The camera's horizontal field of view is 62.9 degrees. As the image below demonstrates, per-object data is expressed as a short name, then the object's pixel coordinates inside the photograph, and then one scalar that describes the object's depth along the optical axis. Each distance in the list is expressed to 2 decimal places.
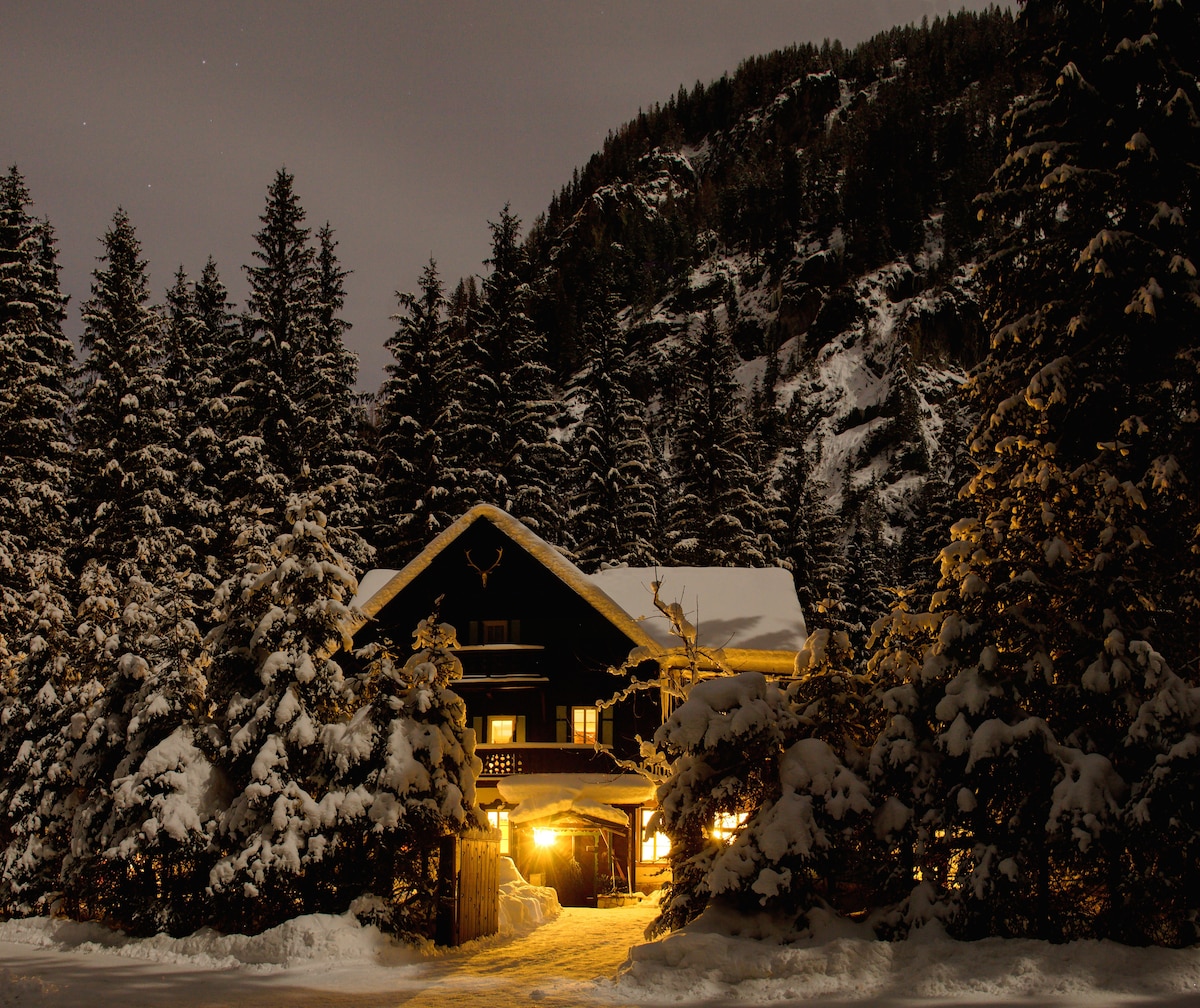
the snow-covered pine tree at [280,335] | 37.66
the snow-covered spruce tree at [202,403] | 36.22
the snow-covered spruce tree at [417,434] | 39.72
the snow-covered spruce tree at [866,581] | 52.94
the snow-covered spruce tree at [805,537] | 51.03
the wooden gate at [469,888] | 16.34
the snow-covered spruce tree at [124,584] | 16.70
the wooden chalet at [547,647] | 27.72
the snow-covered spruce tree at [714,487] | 45.38
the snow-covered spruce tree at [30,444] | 20.14
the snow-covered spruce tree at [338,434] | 38.03
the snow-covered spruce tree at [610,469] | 43.97
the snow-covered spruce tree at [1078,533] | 12.09
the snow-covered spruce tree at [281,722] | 15.30
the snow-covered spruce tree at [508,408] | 41.41
